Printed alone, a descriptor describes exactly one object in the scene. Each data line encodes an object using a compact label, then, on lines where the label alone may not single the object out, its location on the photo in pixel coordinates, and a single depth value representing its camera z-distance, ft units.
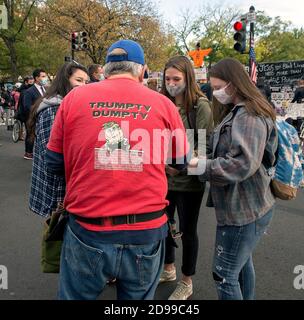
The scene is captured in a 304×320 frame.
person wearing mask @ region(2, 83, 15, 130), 50.36
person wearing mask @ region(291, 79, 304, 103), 35.94
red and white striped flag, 36.91
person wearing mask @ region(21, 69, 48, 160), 28.37
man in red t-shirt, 5.96
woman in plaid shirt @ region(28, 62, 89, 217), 8.90
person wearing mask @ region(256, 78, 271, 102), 38.37
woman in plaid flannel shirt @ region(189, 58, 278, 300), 7.29
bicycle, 38.88
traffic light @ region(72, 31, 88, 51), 61.93
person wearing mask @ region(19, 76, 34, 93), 34.42
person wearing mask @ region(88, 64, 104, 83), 24.07
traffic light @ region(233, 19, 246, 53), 39.50
